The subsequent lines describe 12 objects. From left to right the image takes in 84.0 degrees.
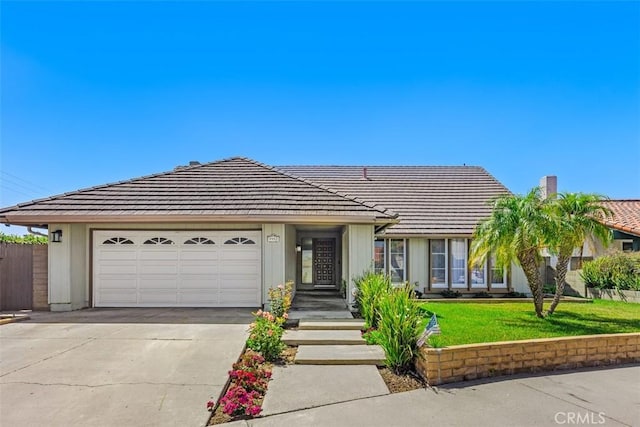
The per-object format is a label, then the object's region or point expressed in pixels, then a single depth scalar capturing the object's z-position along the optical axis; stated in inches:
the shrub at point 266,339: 251.1
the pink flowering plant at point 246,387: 175.8
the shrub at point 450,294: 562.8
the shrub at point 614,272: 509.4
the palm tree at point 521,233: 330.6
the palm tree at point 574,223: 332.2
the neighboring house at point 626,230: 603.5
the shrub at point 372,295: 312.2
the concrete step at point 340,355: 247.0
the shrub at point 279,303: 327.9
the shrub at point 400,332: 229.8
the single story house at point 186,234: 391.9
